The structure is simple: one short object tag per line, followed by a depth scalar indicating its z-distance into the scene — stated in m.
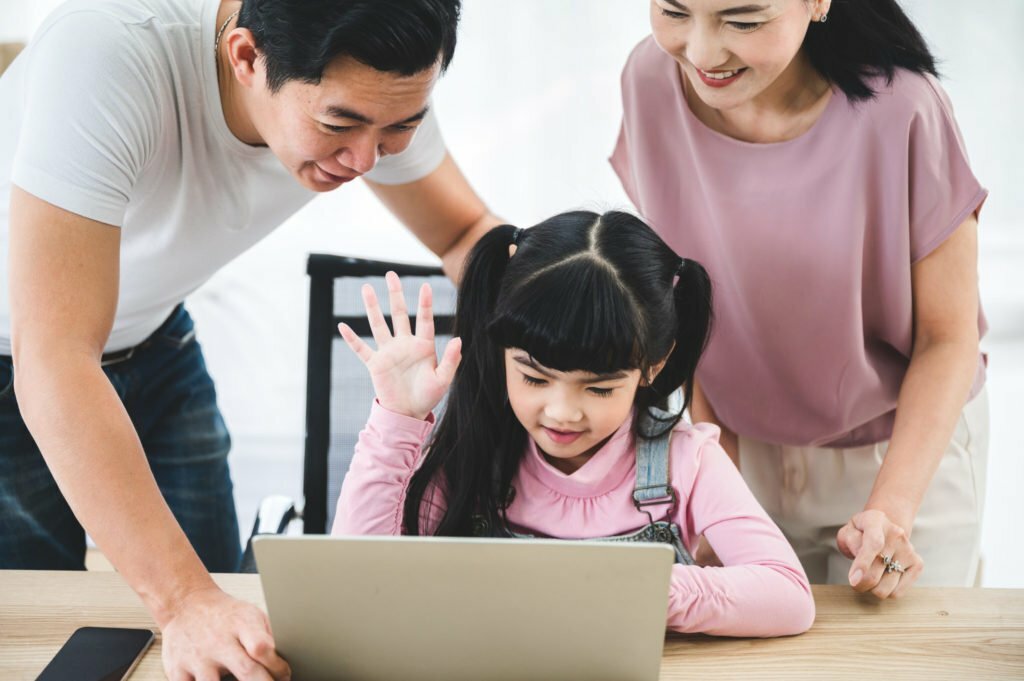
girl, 1.10
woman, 1.21
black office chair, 1.47
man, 1.02
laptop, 0.84
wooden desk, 1.03
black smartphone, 1.01
